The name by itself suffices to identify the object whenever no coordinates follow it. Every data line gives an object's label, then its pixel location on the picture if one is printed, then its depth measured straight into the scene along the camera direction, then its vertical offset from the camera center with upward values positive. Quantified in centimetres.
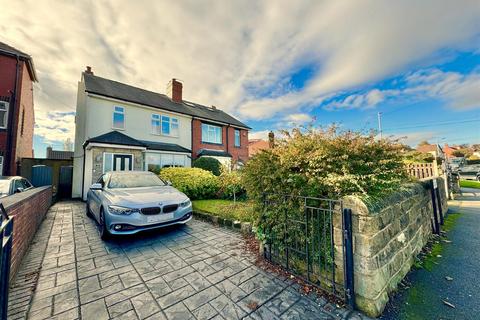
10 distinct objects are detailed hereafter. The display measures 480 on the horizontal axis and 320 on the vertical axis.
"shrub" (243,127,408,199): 253 +4
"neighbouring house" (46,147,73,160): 3096 +311
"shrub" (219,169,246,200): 723 -62
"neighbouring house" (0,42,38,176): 1020 +390
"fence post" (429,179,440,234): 471 -129
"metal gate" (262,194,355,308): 224 -99
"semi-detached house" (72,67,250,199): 1078 +292
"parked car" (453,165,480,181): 2282 -81
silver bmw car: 396 -75
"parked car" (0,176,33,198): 556 -40
